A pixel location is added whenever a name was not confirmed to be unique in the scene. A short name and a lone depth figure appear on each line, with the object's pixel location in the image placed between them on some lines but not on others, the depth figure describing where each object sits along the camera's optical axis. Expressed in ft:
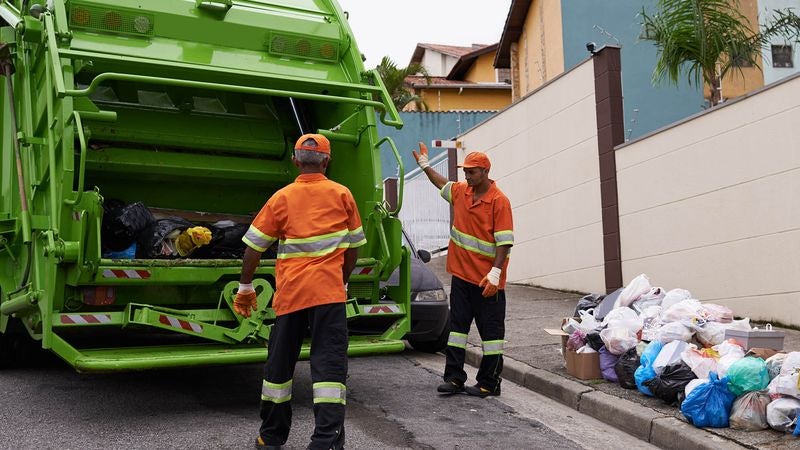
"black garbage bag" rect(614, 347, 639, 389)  17.22
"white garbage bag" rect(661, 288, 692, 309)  18.90
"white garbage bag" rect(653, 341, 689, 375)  16.01
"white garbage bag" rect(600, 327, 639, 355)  17.67
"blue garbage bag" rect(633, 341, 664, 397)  16.51
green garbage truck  15.20
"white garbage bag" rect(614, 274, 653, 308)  19.72
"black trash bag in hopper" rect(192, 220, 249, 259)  18.42
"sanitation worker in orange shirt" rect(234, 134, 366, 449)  13.14
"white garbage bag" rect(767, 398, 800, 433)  13.55
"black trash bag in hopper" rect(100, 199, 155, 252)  17.51
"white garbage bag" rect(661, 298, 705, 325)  17.38
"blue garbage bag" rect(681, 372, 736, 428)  14.35
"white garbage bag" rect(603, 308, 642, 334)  17.94
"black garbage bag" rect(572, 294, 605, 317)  21.09
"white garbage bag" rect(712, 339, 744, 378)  14.69
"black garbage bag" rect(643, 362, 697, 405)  15.46
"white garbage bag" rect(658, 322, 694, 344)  16.83
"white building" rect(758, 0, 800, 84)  62.13
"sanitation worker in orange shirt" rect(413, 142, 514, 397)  18.17
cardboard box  18.34
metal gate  48.11
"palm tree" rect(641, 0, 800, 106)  31.42
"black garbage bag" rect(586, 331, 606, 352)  18.54
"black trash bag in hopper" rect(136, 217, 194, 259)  17.57
